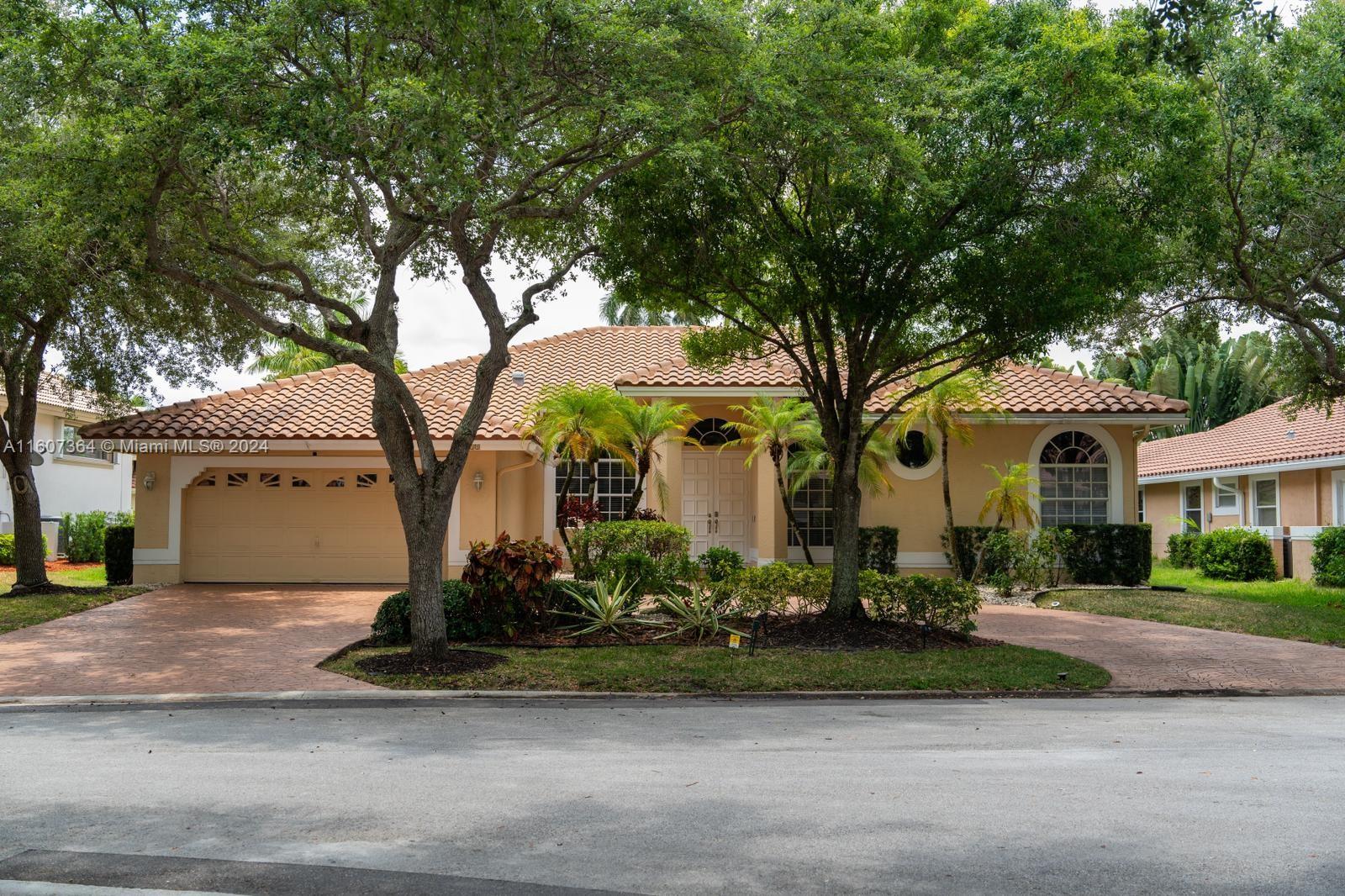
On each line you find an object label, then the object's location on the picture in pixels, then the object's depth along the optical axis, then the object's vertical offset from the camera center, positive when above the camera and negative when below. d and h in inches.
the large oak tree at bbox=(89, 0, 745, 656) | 350.6 +142.1
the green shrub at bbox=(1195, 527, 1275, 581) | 887.1 -40.2
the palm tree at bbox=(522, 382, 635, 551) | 602.5 +52.2
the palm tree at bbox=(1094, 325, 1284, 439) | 1449.3 +180.9
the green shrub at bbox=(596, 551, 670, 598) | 527.8 -29.5
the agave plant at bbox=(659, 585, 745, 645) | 490.6 -48.1
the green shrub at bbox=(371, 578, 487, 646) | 473.1 -47.9
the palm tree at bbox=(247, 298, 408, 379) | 1370.6 +206.4
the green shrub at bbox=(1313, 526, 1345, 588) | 782.5 -37.1
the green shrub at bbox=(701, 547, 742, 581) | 633.6 -30.9
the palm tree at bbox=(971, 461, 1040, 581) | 694.5 +8.5
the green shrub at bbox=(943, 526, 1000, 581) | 727.1 -25.3
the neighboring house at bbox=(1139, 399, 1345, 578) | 877.8 +27.0
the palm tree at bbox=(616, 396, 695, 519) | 623.5 +51.7
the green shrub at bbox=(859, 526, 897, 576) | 725.3 -26.0
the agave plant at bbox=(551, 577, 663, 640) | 498.0 -47.1
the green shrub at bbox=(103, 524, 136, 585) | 745.6 -27.0
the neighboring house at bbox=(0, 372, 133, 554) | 1052.5 +49.7
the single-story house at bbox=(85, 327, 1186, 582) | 729.0 +24.1
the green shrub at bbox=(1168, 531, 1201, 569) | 1005.2 -38.7
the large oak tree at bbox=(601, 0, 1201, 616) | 402.9 +135.9
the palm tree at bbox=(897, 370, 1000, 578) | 663.8 +68.0
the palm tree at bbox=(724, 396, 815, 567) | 658.8 +53.6
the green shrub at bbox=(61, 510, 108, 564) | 1021.2 -21.2
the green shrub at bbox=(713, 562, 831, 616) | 516.4 -38.0
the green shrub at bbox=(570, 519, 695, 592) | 548.4 -17.0
